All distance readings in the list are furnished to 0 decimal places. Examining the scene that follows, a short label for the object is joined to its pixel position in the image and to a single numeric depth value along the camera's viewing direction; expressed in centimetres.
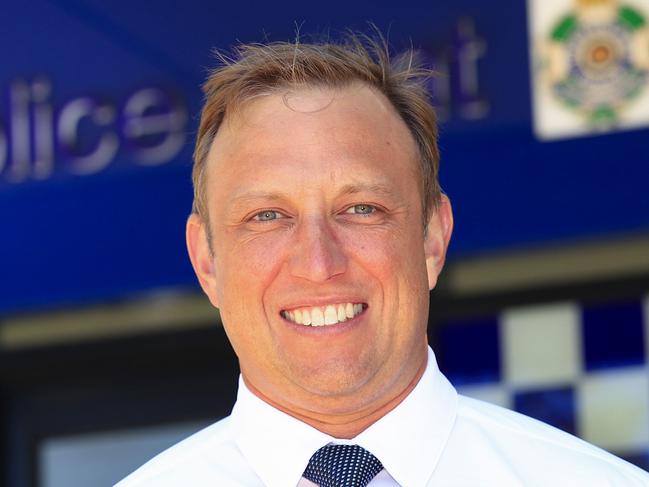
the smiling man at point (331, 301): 215
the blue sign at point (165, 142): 396
